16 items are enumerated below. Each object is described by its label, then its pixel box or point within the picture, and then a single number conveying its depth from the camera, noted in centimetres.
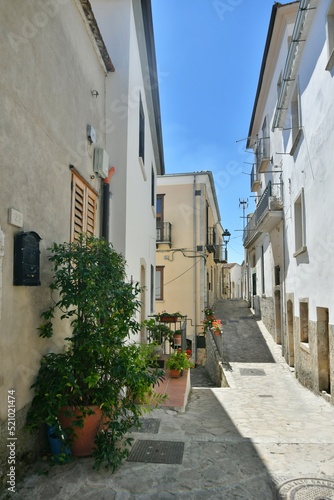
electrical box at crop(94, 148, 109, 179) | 575
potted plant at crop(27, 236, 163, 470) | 337
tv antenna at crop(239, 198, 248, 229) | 2355
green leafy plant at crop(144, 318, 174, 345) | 923
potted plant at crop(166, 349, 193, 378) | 747
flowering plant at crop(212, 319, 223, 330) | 1162
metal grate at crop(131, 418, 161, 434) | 468
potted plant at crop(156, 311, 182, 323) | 1048
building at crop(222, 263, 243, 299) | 4494
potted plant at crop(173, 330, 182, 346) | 956
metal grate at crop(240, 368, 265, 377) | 1000
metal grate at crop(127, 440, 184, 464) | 370
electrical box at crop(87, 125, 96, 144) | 543
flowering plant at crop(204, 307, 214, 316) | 1555
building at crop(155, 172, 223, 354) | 1802
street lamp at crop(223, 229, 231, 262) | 1803
